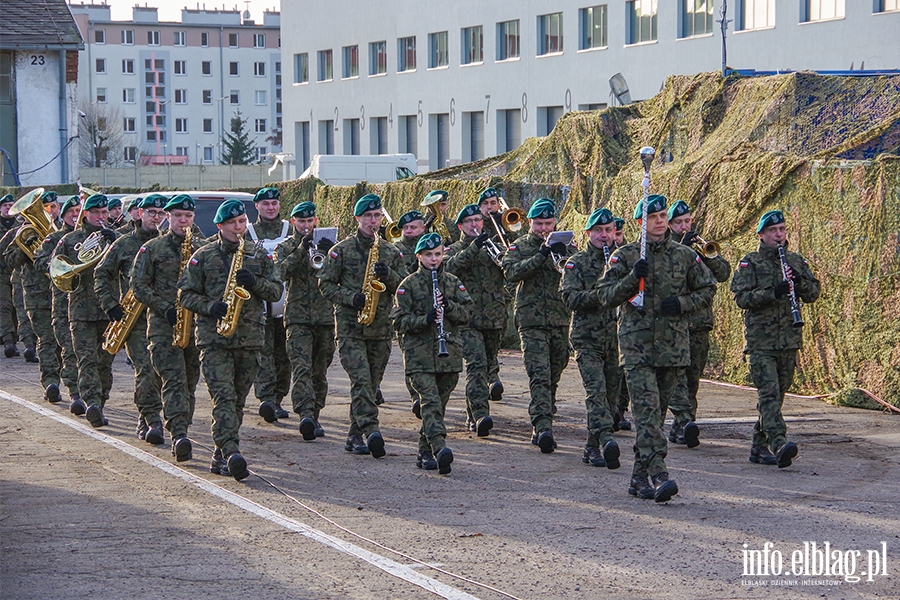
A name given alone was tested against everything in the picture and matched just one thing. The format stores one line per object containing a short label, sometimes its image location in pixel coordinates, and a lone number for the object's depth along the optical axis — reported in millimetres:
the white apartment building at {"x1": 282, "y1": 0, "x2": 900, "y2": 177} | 37875
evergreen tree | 91938
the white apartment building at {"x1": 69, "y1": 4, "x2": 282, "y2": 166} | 110812
